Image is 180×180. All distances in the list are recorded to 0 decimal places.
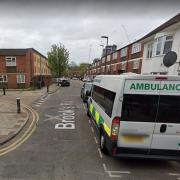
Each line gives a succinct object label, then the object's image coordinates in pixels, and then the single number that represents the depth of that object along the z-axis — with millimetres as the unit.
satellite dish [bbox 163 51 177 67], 6712
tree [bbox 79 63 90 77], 100812
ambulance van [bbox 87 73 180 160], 3979
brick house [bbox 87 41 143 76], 23609
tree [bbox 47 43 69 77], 41594
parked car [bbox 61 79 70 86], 34656
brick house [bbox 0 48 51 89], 27125
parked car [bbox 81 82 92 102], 14498
